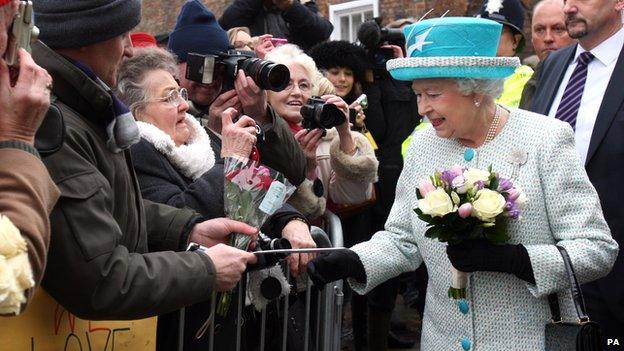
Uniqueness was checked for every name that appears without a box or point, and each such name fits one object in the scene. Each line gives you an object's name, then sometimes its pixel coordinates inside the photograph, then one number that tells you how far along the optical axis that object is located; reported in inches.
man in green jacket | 101.3
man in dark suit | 162.6
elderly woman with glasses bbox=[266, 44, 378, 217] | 193.3
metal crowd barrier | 163.8
